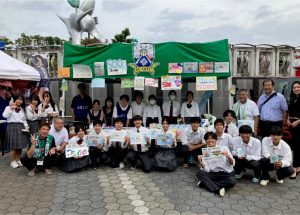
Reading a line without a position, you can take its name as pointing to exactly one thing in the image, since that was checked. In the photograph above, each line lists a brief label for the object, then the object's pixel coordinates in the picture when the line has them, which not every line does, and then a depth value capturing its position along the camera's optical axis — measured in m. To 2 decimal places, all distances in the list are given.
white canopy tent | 5.91
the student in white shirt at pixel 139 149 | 5.35
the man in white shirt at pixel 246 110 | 5.32
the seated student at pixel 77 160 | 5.22
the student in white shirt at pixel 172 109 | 6.49
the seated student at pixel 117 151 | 5.55
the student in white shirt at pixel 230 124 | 5.30
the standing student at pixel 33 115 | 5.81
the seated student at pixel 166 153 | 5.26
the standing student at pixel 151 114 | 6.36
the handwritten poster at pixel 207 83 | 5.48
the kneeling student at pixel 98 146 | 5.44
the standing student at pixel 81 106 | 6.57
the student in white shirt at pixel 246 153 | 4.66
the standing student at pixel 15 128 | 5.47
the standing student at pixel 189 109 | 6.36
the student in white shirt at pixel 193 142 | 5.37
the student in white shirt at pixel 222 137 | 4.92
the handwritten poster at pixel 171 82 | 5.52
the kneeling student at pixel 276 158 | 4.44
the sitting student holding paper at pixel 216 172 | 4.23
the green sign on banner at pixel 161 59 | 5.44
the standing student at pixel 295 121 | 4.91
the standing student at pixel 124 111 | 6.32
